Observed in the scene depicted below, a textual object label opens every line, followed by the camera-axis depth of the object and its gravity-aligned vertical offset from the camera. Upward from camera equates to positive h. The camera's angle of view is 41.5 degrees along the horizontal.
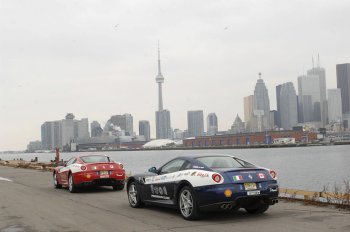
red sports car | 16.11 -0.99
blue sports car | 9.06 -0.91
